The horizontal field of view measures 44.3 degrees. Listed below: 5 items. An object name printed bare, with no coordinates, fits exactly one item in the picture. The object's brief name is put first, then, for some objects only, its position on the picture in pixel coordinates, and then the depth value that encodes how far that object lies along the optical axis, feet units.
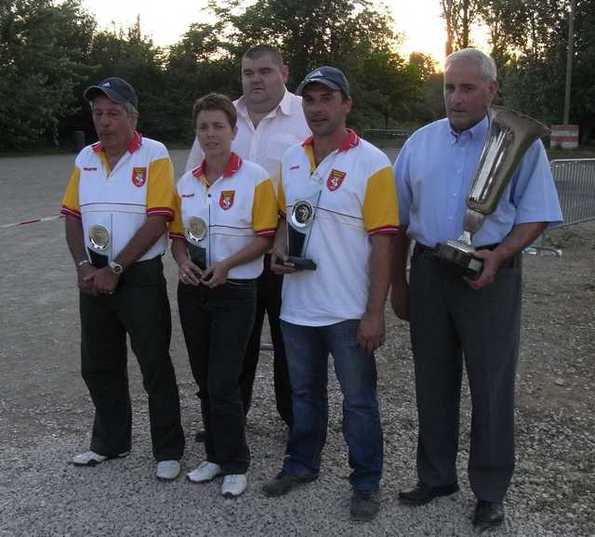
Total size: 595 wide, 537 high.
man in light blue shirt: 10.21
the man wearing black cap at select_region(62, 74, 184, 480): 11.80
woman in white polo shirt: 11.56
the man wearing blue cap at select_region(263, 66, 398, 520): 10.69
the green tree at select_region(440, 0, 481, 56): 123.65
